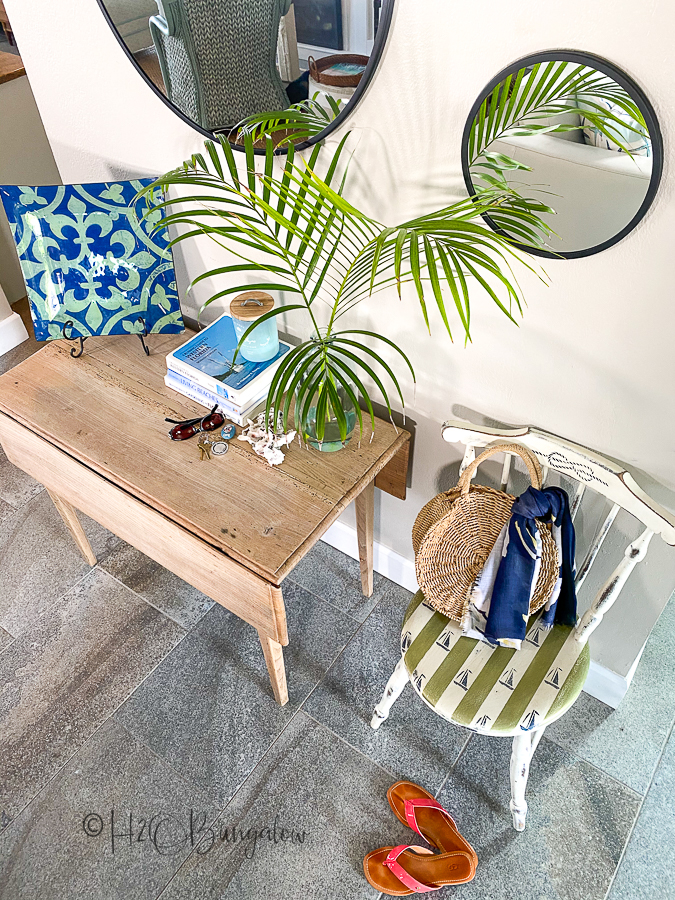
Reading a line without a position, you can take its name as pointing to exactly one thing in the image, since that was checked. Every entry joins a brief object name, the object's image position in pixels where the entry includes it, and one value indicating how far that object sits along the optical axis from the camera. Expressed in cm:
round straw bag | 144
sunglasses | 155
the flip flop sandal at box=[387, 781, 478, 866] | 153
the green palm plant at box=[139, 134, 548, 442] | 104
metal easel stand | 174
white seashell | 149
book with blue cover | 154
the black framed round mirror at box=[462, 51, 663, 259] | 96
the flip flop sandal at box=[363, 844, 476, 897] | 146
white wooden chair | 127
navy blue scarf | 133
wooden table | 137
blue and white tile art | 163
